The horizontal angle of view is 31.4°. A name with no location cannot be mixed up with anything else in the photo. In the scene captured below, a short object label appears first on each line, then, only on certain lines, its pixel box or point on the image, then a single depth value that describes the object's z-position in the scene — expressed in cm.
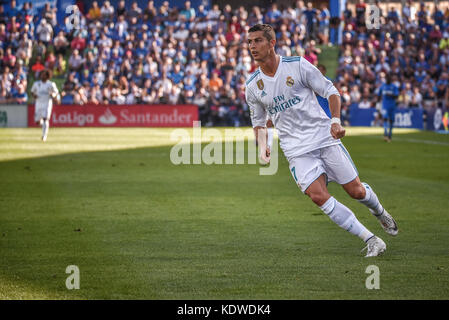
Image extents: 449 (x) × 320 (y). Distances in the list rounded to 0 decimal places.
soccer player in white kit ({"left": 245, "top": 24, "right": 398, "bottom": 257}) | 779
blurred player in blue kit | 2819
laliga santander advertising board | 3759
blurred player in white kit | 2725
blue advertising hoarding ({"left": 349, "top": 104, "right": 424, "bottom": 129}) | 3700
